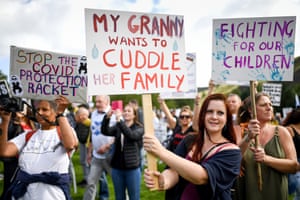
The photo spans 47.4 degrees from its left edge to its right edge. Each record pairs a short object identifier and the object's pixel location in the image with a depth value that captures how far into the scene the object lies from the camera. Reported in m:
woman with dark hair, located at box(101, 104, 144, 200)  5.12
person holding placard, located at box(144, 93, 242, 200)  2.06
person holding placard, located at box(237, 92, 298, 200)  3.22
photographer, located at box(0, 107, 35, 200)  5.19
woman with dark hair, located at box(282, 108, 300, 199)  4.07
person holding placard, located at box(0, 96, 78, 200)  3.05
